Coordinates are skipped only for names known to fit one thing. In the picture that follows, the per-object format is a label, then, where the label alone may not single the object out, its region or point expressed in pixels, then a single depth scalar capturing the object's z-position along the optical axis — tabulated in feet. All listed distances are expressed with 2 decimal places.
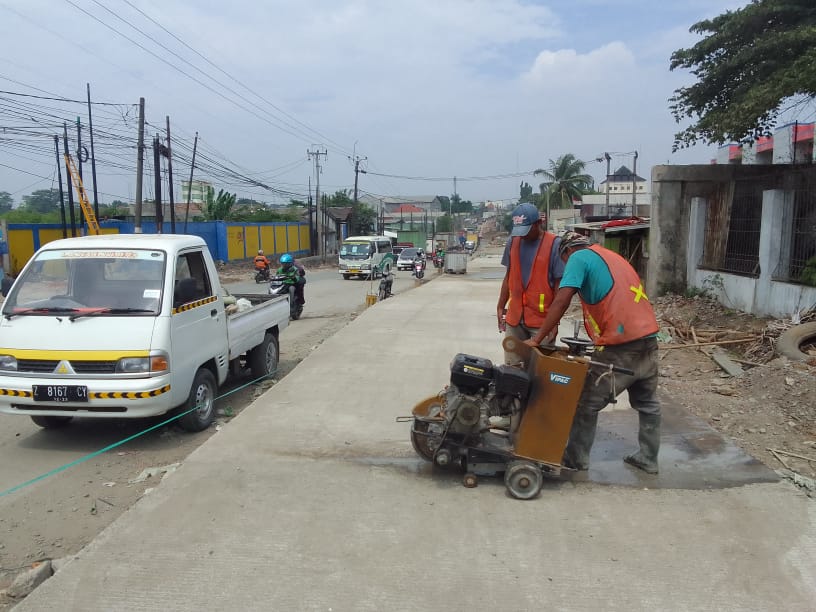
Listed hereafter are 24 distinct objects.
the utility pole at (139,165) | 72.64
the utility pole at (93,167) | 83.82
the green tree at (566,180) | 178.09
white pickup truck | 16.30
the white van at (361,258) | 96.07
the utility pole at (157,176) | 76.41
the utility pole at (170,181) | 84.33
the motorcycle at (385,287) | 60.48
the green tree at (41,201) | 255.29
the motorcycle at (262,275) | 79.82
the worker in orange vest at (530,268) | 15.69
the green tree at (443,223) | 323.57
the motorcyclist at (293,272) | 42.22
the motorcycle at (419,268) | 100.48
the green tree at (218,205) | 144.15
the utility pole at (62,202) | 85.18
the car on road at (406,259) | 122.93
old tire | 23.30
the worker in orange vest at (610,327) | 13.01
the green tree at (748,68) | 31.50
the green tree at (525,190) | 306.04
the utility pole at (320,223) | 157.58
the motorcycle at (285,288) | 43.37
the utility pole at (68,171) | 83.92
